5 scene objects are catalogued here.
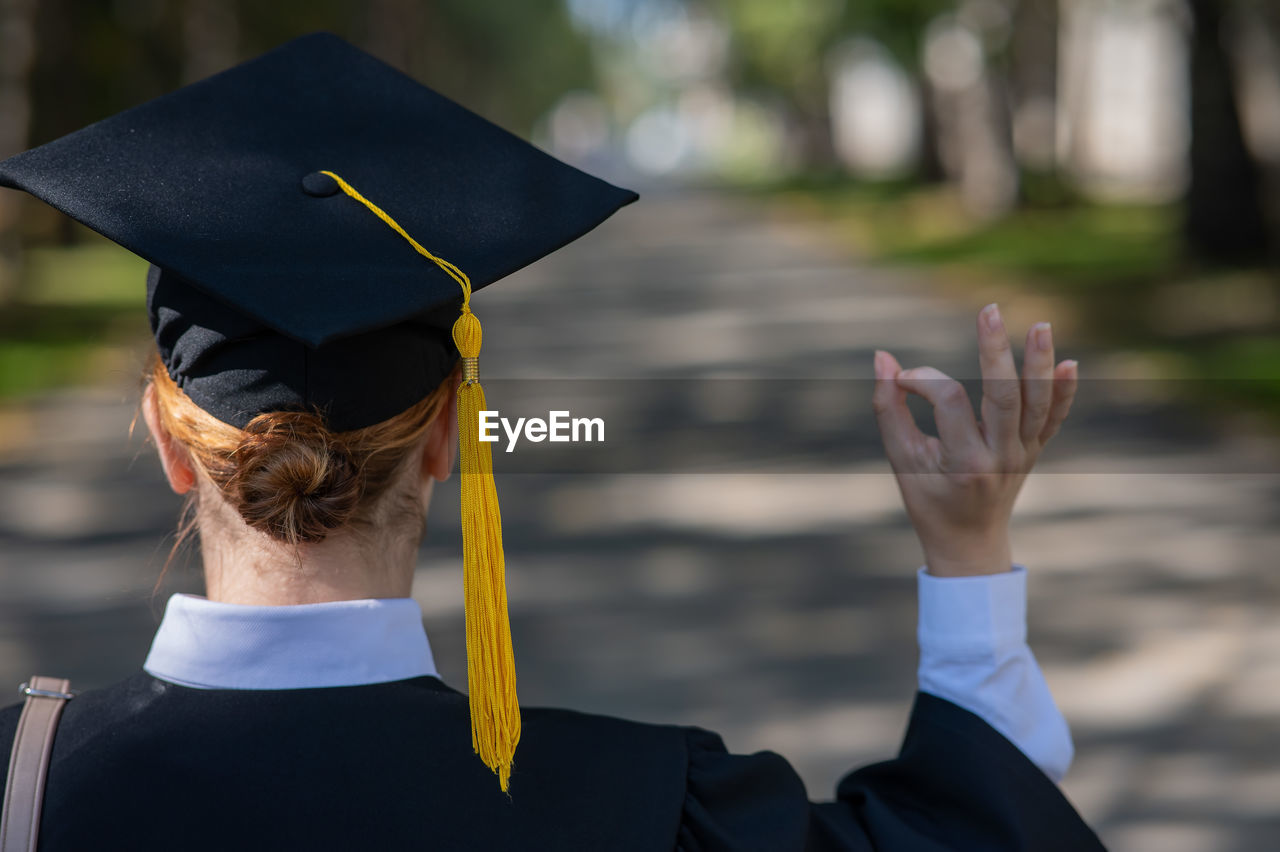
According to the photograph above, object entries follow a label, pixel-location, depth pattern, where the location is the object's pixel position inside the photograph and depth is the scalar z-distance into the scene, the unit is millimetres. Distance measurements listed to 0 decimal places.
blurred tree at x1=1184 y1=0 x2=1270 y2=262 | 13039
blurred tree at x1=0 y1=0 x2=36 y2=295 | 12766
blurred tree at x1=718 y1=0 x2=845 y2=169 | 22000
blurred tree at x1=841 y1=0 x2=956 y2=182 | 18641
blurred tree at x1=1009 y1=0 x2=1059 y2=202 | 21172
